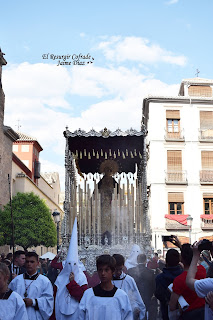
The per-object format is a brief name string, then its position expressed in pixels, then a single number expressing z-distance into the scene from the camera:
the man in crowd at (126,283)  5.30
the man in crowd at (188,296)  3.82
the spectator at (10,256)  9.73
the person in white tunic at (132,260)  8.23
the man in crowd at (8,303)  3.60
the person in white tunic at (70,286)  5.11
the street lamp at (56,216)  17.33
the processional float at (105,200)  10.70
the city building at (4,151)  29.11
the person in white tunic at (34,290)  4.65
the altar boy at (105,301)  3.58
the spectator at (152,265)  8.90
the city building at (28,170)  37.75
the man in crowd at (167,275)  5.07
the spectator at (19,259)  6.78
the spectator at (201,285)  2.99
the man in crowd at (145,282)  7.08
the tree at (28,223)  27.34
